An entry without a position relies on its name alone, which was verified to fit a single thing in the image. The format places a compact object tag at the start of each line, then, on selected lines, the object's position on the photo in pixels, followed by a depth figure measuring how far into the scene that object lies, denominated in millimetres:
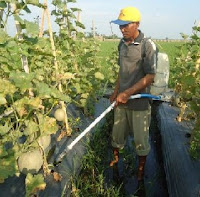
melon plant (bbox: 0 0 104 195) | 2297
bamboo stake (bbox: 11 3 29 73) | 2402
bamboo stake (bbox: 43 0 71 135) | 3462
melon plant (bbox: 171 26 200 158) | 3266
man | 3027
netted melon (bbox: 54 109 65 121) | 4129
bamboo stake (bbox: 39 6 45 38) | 3519
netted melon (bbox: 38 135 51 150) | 3217
